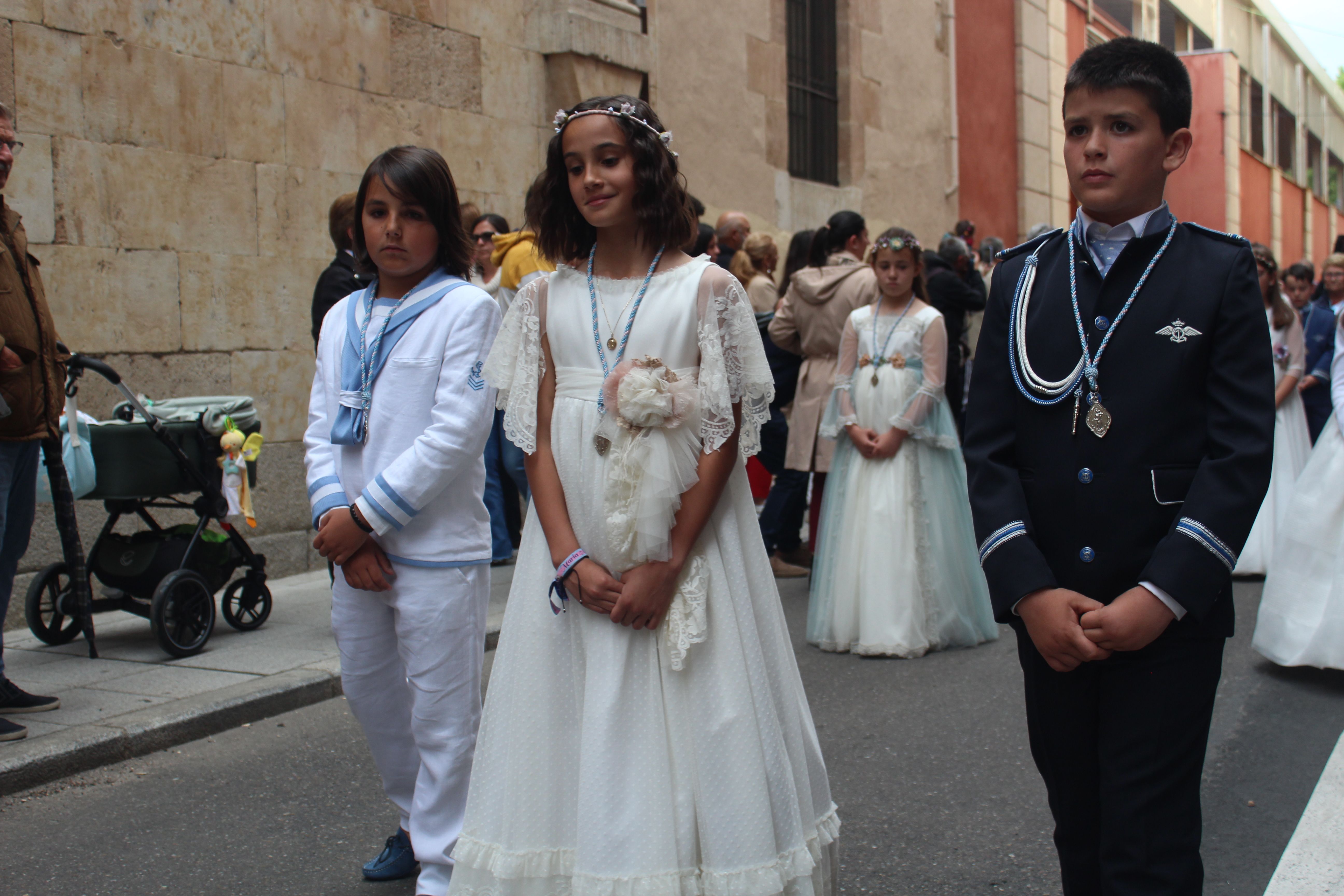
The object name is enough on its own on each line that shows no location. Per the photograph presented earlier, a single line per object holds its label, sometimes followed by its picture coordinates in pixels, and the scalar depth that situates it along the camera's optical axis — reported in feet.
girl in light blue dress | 20.48
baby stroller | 19.20
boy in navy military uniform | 7.40
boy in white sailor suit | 10.48
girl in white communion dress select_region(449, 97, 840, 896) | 8.51
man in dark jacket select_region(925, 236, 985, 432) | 32.22
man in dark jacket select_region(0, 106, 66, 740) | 15.57
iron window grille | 46.83
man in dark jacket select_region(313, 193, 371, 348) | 19.03
